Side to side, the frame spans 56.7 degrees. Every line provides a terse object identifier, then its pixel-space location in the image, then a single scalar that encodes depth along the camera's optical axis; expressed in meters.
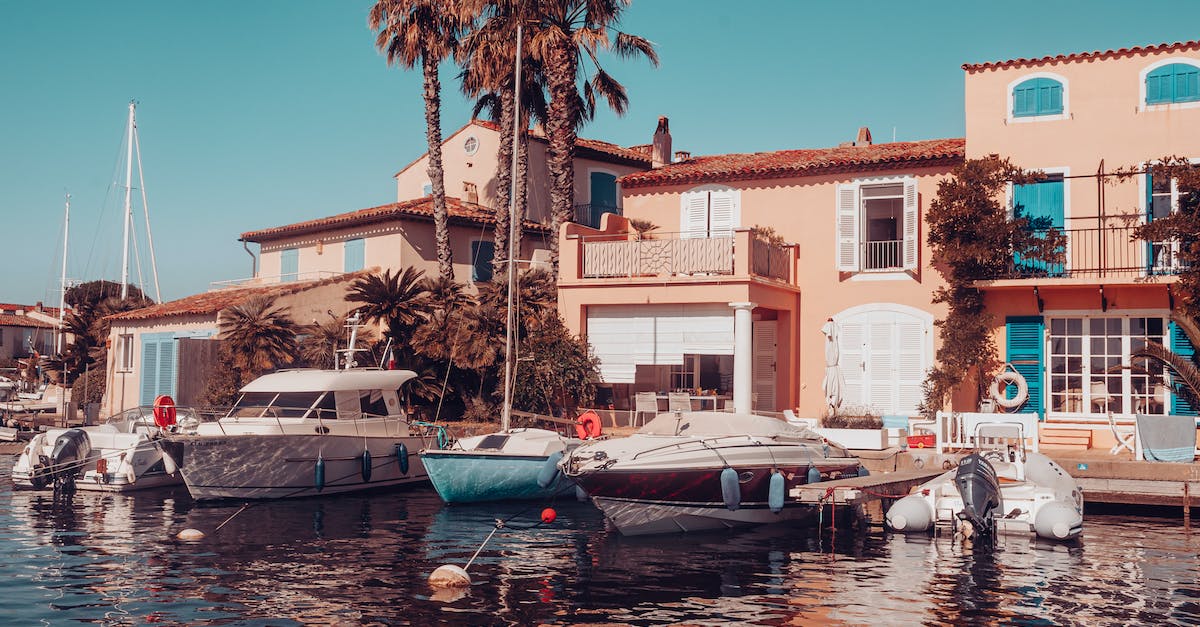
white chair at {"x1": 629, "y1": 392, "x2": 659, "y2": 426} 24.48
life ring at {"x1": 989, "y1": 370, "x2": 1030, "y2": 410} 22.52
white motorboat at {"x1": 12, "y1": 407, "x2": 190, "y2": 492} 21.97
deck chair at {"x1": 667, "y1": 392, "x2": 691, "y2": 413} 24.12
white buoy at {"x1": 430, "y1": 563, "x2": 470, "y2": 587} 13.27
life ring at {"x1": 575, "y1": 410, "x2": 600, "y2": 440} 21.75
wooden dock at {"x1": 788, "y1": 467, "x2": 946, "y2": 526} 17.52
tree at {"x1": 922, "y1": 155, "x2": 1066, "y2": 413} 22.83
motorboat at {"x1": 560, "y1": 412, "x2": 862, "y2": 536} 16.98
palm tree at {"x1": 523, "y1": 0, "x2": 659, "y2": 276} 28.44
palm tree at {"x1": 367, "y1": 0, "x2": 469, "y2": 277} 31.00
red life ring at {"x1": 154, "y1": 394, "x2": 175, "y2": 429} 20.58
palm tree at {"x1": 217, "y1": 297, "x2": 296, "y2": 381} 28.59
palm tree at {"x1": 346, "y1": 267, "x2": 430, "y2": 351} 27.06
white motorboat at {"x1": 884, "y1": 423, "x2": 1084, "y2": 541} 16.59
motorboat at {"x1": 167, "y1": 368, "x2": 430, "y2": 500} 20.12
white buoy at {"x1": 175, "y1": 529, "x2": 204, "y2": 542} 16.50
